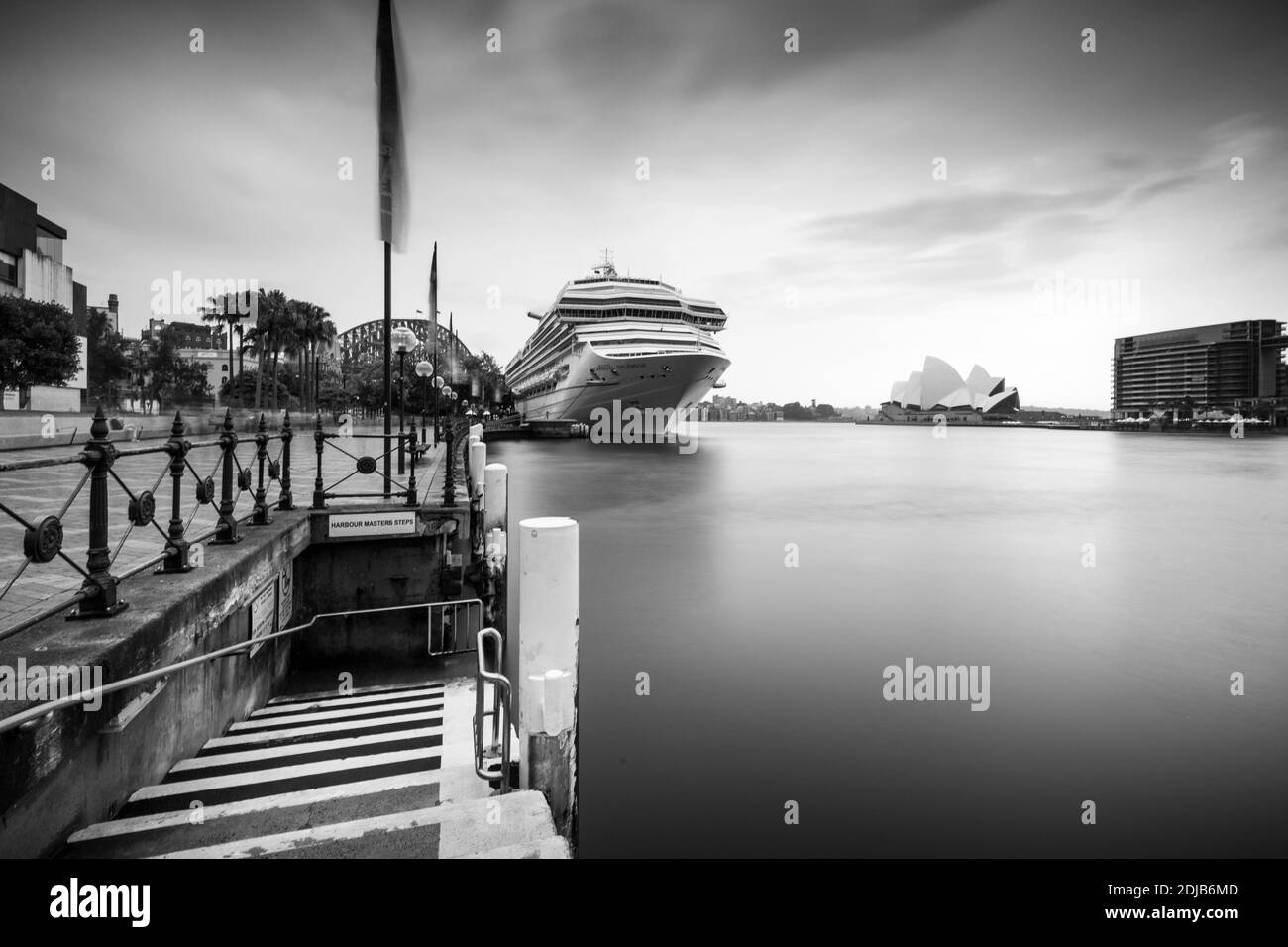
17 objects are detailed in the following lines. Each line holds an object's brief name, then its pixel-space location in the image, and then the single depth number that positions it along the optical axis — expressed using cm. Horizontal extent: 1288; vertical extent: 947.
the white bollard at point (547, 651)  386
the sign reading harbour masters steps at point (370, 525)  981
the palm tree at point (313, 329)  7700
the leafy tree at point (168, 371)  8388
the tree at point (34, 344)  3731
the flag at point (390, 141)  1238
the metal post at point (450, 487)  1127
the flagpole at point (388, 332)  1268
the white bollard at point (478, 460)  1719
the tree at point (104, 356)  7144
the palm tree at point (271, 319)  7131
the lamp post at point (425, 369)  2462
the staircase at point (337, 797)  295
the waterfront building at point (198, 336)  14862
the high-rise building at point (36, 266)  4612
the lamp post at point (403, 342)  1797
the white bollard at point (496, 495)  1303
